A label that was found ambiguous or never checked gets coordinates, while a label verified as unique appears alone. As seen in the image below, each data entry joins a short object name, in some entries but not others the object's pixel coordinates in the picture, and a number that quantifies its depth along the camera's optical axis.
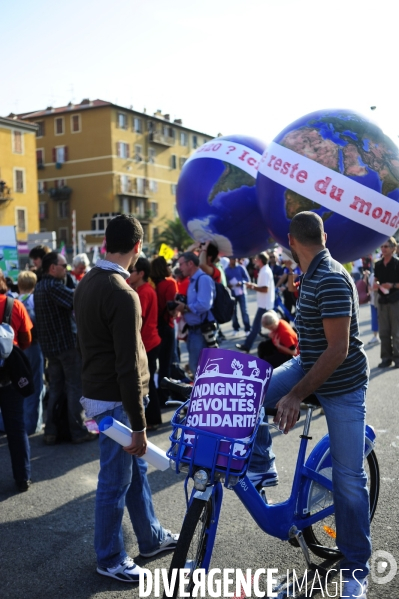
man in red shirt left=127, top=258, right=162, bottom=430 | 6.21
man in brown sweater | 3.18
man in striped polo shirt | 2.96
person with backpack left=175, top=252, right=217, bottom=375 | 7.07
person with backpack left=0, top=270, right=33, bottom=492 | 4.86
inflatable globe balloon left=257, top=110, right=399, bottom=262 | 5.34
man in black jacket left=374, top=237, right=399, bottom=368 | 9.51
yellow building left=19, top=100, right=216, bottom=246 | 56.72
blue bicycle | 2.65
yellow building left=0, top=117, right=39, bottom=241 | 46.22
